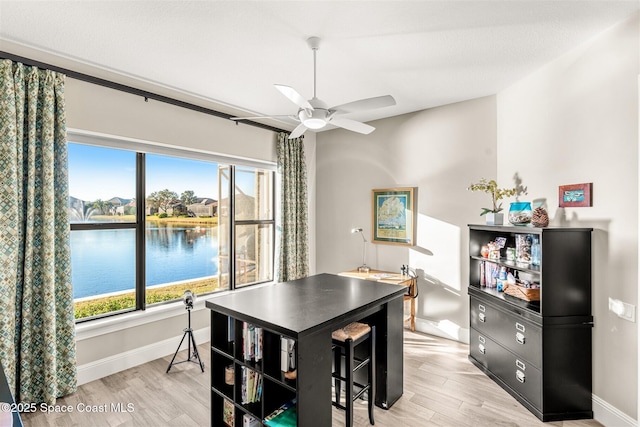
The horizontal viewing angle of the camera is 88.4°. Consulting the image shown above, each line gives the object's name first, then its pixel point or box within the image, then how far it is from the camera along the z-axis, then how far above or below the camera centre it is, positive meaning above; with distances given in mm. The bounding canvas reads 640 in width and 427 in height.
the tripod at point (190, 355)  3006 -1362
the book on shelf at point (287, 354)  1795 -786
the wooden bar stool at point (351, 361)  2008 -993
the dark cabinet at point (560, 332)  2281 -843
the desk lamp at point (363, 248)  4308 -488
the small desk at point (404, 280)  3711 -770
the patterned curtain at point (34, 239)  2256 -199
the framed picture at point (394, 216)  3988 -49
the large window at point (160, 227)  2967 -164
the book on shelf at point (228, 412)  2031 -1261
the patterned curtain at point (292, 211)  4352 +10
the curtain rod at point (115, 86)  2392 +1094
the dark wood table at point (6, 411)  879 -580
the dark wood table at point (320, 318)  1691 -600
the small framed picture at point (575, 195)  2340 +127
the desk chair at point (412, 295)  3838 -974
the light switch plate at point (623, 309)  2059 -625
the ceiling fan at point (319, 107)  2147 +713
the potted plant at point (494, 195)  2875 +159
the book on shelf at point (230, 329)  2016 -736
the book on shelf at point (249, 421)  1954 -1250
